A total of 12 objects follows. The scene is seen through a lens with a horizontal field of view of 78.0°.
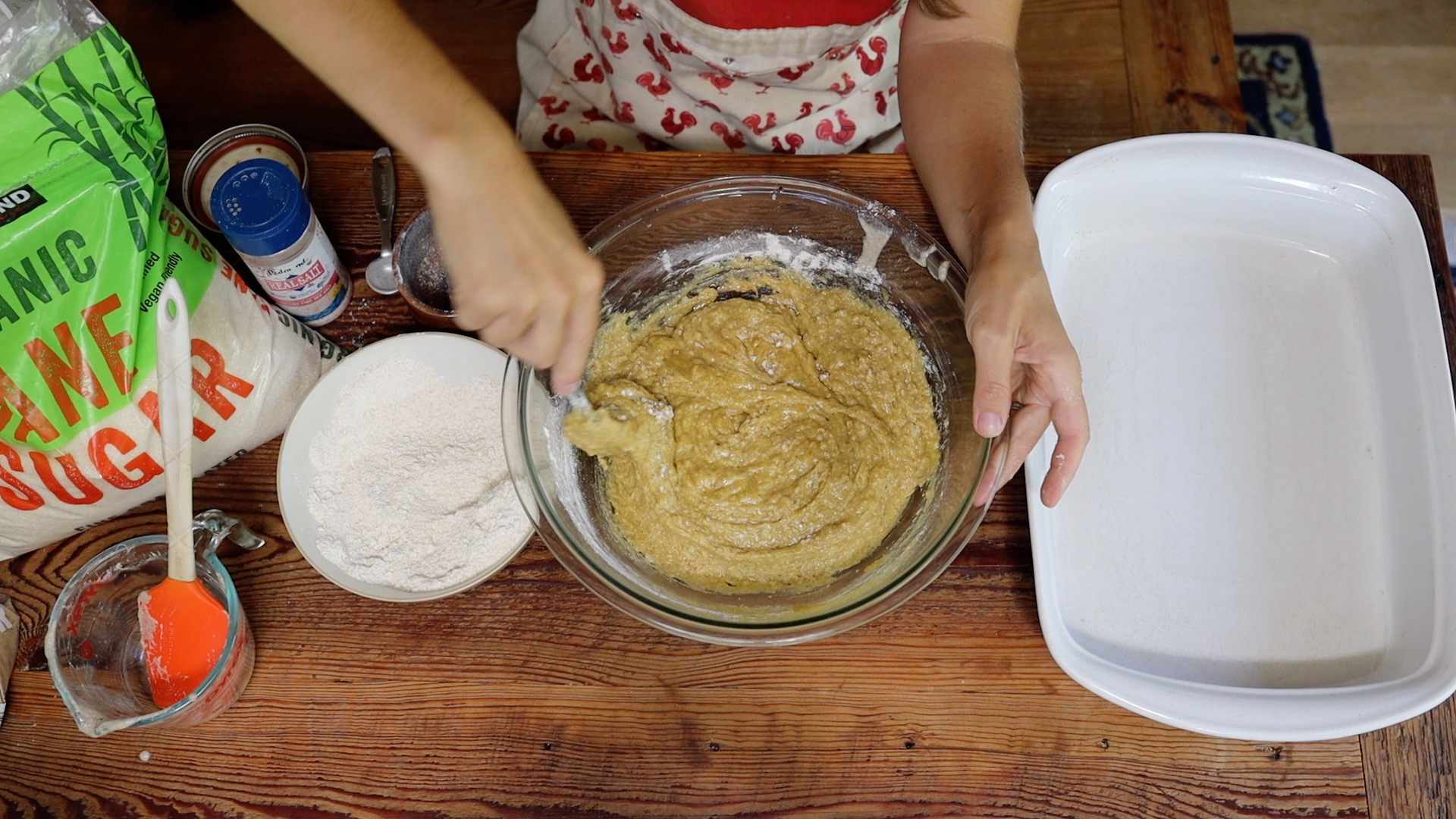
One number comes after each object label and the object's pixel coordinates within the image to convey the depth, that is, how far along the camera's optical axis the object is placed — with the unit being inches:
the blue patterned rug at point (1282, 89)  85.7
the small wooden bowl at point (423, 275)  42.3
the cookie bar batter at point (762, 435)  38.9
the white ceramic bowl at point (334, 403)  39.1
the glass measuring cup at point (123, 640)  36.7
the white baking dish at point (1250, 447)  39.5
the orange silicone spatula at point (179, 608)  36.0
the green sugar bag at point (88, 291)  34.7
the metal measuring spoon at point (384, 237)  45.1
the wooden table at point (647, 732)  38.9
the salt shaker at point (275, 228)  38.7
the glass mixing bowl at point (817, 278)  35.7
